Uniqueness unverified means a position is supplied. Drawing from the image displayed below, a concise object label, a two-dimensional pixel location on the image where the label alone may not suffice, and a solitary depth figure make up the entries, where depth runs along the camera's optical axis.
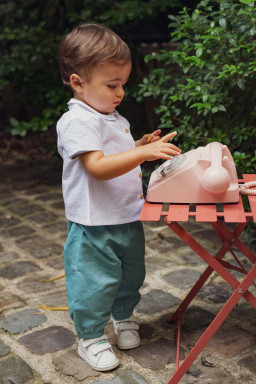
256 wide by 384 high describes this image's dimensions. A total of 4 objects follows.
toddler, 1.99
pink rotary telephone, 1.88
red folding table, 1.84
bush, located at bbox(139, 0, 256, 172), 2.94
